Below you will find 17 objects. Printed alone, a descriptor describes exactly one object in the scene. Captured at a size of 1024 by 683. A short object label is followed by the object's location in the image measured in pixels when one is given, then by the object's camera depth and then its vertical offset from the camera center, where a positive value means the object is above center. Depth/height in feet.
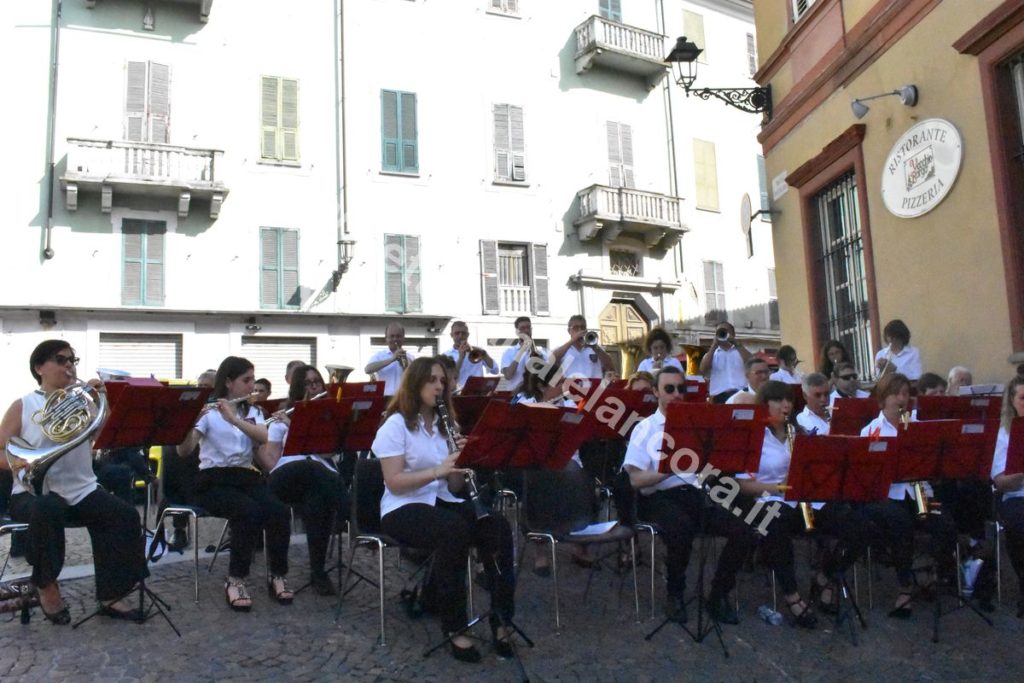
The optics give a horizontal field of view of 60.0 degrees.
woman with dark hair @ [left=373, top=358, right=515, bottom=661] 16.26 -1.83
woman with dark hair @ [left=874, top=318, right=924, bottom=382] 28.73 +1.38
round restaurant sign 29.09 +7.76
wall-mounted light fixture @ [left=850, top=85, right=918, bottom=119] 30.60 +10.40
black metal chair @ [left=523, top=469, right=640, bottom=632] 19.44 -2.15
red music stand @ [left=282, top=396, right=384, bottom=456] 19.31 -0.18
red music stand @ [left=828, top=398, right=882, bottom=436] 22.20 -0.45
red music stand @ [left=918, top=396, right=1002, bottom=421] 21.83 -0.34
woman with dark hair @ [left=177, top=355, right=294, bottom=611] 19.31 -1.36
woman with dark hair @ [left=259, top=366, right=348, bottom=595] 20.18 -1.65
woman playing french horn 17.19 -1.58
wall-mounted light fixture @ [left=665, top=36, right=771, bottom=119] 39.27 +14.61
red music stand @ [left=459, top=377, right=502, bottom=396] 29.09 +0.86
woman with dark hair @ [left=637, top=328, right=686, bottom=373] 31.58 +2.00
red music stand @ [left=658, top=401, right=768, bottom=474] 17.72 -0.64
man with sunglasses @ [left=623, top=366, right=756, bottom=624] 18.61 -2.38
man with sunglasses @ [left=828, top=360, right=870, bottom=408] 28.68 +0.50
